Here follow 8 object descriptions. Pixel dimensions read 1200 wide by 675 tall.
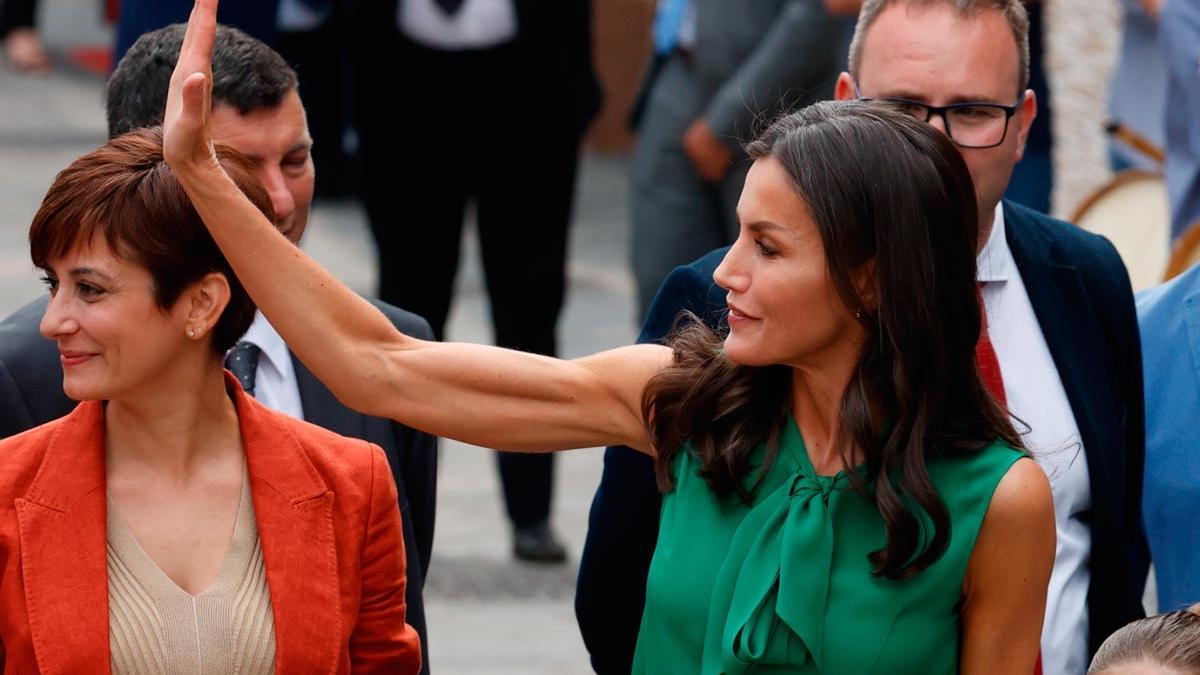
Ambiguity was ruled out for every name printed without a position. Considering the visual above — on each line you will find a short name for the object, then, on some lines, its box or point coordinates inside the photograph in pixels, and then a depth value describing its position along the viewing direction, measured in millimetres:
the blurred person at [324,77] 23219
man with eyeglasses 6855
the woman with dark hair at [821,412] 5605
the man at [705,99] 12500
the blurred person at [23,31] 26516
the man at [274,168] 7203
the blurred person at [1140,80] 14367
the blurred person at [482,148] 13383
